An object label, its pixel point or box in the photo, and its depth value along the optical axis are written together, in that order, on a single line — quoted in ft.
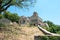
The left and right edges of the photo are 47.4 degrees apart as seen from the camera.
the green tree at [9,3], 26.47
